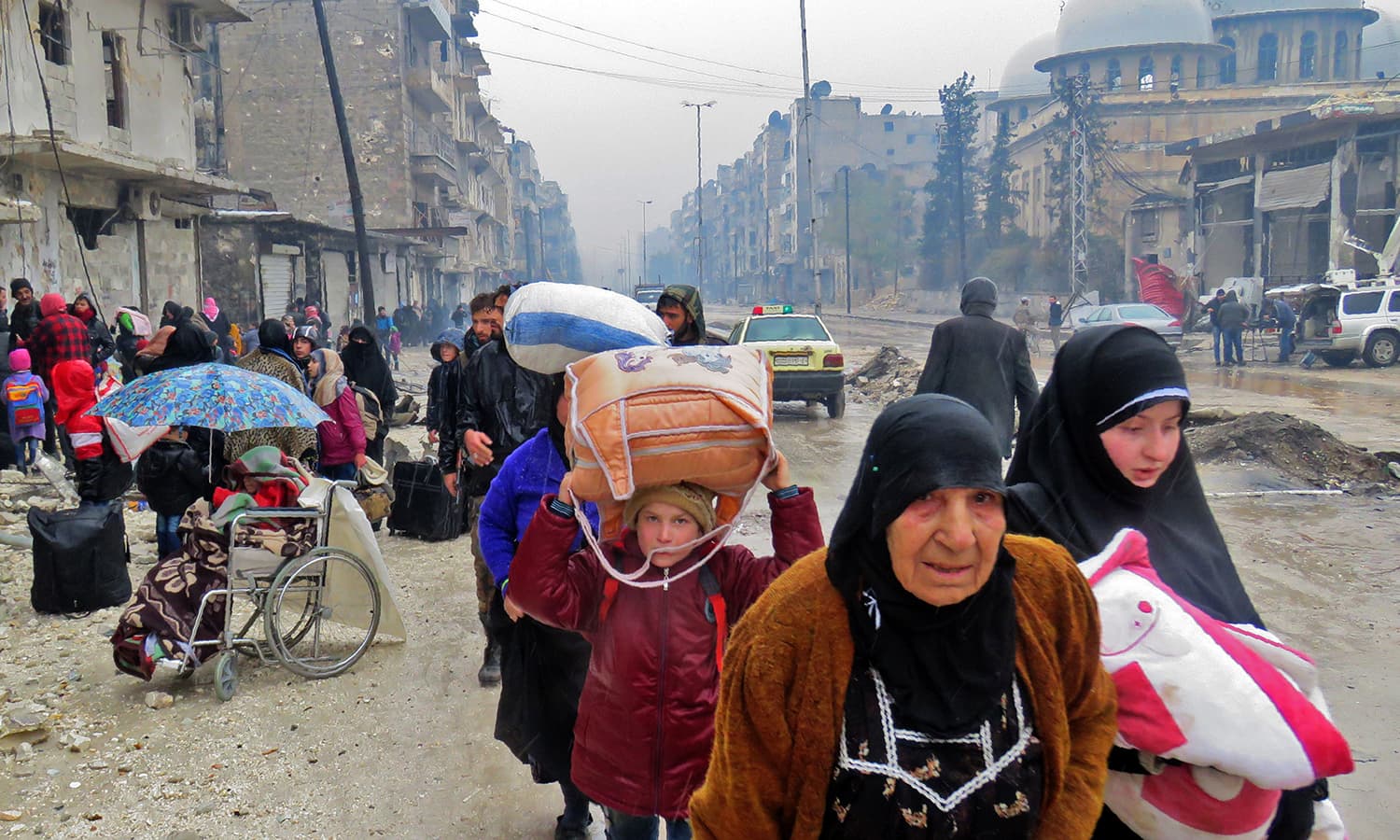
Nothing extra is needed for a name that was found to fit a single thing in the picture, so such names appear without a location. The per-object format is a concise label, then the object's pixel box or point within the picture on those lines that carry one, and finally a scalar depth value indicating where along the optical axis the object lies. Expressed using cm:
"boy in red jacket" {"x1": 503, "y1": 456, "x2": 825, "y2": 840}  249
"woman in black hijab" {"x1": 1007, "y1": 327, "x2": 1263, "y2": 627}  216
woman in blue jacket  320
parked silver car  2688
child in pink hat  1033
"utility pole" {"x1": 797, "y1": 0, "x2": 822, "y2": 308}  3205
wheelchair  512
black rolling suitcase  830
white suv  2167
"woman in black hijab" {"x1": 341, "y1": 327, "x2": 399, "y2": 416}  858
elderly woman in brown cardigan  155
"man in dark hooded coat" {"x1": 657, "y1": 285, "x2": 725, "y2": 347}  521
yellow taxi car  1509
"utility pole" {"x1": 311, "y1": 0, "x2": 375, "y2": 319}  1827
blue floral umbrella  507
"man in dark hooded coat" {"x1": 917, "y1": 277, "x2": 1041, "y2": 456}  704
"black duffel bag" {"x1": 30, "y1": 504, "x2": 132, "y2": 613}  627
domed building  4459
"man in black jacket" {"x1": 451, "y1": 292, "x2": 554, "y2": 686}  482
